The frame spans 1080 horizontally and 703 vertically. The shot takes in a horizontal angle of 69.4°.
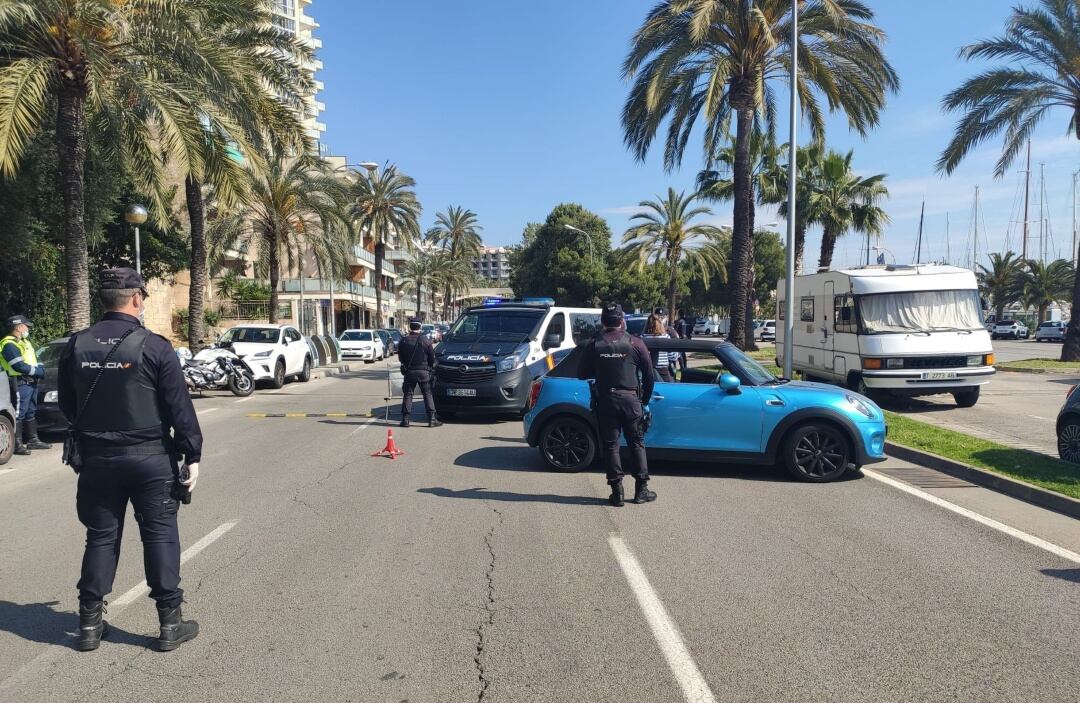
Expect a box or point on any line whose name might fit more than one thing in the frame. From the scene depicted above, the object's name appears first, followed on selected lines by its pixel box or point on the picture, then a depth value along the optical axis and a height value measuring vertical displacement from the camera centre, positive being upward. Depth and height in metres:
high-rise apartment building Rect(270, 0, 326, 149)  76.52 +30.33
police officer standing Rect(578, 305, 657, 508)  7.12 -0.56
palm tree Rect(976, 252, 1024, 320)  72.38 +4.12
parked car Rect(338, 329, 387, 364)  35.75 -1.10
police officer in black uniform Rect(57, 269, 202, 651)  4.10 -0.66
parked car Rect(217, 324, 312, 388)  20.89 -0.83
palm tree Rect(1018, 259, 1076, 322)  69.19 +3.71
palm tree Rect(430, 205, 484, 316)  74.38 +8.42
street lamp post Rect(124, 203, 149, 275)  17.89 +2.45
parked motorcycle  18.69 -1.22
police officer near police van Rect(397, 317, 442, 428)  12.73 -0.64
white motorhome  14.47 -0.18
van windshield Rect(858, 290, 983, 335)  14.84 +0.23
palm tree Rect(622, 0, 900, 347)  20.11 +6.94
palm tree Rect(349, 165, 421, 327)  44.91 +6.72
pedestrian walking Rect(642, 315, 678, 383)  9.24 -0.49
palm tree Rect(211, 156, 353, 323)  30.62 +4.48
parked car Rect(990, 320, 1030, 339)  63.94 -0.61
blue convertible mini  8.34 -1.08
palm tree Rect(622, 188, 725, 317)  43.12 +4.92
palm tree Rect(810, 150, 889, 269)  33.09 +5.29
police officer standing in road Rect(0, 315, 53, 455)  10.08 -0.72
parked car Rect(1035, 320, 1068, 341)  54.16 -0.58
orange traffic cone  10.22 -1.71
